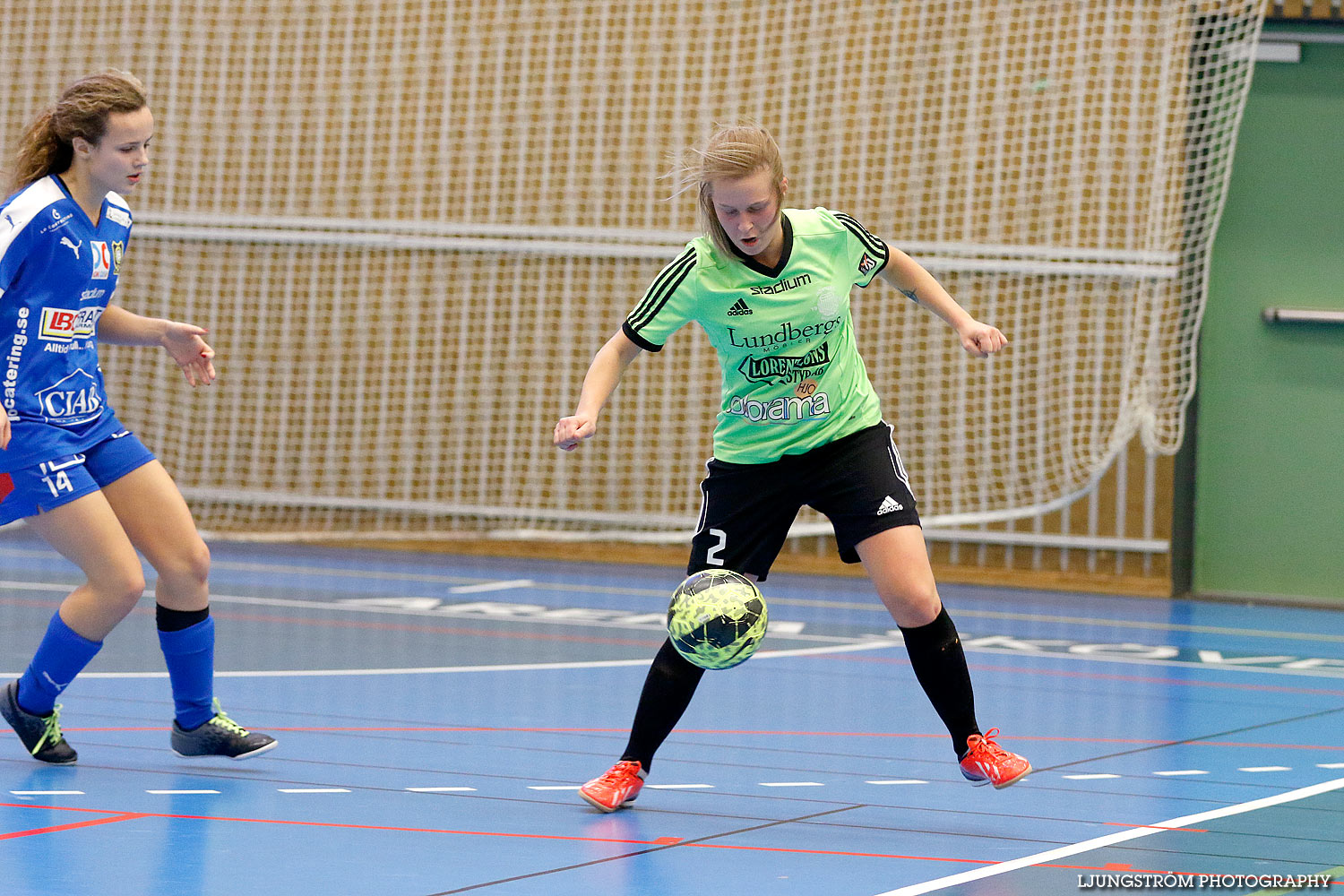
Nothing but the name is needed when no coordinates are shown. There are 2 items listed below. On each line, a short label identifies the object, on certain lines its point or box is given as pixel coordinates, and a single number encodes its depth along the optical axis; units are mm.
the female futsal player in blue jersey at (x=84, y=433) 9242
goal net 21094
